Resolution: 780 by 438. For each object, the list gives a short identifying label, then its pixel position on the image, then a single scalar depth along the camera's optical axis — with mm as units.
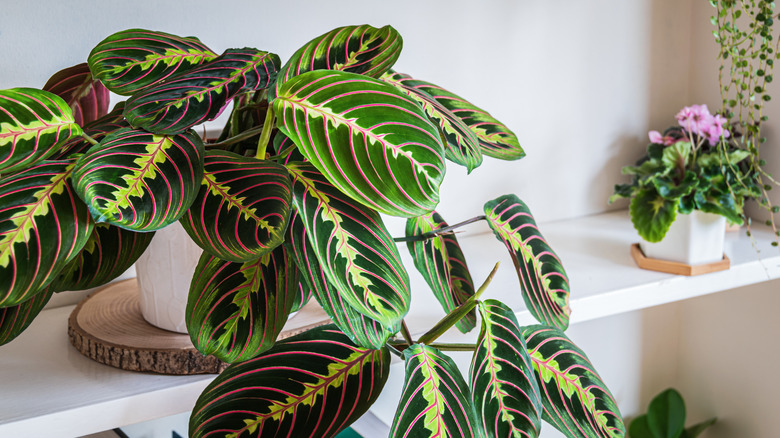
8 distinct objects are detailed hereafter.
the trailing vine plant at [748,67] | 1111
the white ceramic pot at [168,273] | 774
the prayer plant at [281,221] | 512
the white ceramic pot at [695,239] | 1166
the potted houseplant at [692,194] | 1164
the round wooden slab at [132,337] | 773
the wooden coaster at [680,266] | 1167
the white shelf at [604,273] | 1068
